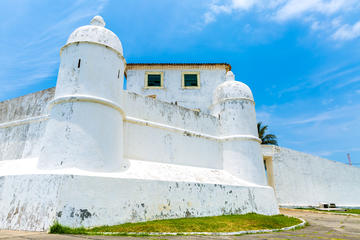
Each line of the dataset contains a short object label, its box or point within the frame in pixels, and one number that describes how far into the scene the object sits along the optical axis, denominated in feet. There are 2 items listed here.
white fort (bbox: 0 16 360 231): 18.42
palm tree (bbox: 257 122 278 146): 73.31
